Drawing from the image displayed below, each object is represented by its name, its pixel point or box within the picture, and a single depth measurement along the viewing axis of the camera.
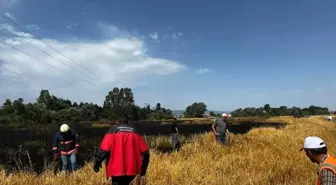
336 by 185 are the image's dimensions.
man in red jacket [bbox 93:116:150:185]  5.84
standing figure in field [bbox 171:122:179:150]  17.78
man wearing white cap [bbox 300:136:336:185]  3.79
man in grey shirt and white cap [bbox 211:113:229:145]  14.51
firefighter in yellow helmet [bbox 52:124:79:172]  10.93
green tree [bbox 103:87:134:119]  137.38
